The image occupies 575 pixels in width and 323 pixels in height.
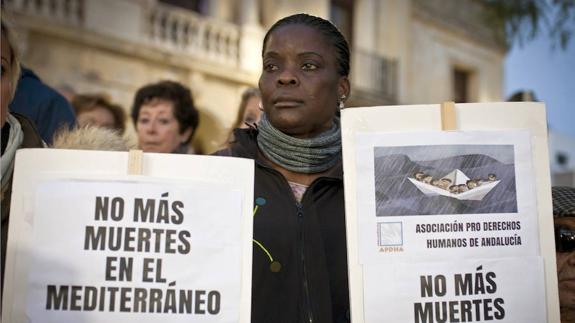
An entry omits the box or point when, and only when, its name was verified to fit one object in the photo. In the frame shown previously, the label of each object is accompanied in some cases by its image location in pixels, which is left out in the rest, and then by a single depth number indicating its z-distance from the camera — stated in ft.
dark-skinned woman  6.44
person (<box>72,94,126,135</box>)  13.82
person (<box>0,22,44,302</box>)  5.98
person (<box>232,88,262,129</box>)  12.42
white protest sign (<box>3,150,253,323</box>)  5.51
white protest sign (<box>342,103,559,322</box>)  5.80
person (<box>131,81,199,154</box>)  12.29
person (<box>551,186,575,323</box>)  6.85
